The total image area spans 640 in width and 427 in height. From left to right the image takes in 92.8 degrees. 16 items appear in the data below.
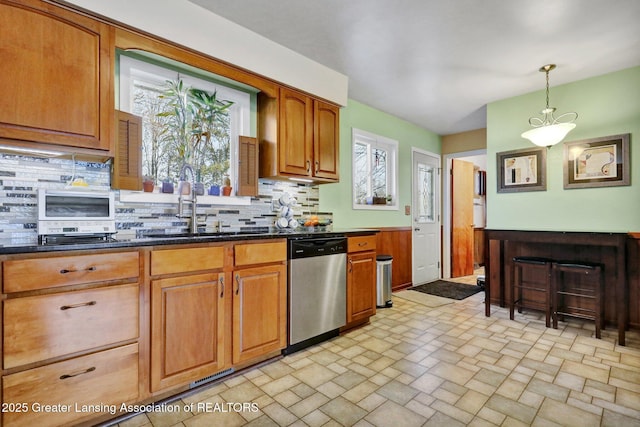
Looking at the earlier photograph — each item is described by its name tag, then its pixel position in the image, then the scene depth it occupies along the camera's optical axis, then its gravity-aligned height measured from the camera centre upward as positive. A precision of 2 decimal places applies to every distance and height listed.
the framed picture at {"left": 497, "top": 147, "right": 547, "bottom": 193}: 3.57 +0.55
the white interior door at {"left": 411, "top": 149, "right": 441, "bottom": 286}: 4.94 -0.02
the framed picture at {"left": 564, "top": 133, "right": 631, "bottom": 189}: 3.08 +0.56
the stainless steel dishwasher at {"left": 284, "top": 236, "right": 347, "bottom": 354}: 2.41 -0.62
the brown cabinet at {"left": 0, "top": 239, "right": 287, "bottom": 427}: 1.37 -0.59
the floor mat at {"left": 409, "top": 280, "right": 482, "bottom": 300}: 4.32 -1.12
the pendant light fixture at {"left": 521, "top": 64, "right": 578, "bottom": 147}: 2.93 +0.83
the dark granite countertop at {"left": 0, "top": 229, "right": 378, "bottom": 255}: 1.36 -0.14
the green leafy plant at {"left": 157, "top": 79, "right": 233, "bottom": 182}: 2.44 +0.75
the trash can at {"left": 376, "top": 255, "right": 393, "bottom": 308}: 3.75 -0.82
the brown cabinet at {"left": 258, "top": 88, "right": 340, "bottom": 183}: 2.79 +0.77
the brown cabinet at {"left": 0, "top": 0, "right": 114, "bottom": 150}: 1.55 +0.77
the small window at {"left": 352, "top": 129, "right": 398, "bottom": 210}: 4.16 +0.65
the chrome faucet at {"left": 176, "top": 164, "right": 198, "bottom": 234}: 2.35 +0.11
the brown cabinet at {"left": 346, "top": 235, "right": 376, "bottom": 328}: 2.89 -0.62
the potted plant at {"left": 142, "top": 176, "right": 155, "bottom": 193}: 2.24 +0.23
